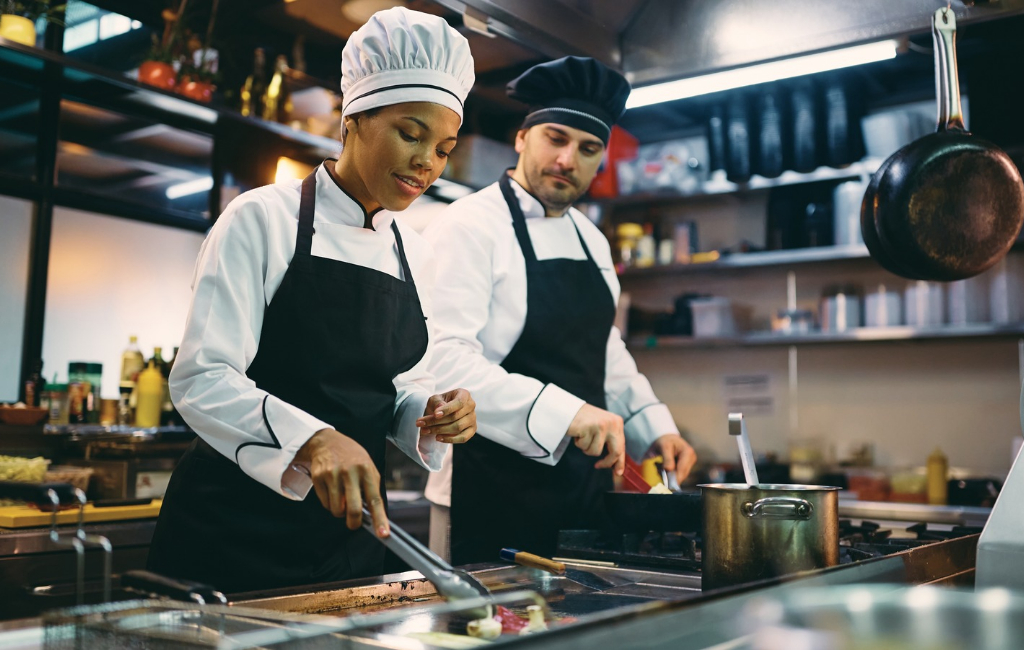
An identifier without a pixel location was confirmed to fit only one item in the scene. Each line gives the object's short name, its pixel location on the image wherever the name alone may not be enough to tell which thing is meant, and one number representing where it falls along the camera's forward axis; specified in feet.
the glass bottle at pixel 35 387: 9.78
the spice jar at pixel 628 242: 15.57
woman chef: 4.42
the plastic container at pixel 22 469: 8.48
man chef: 6.18
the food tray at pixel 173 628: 2.66
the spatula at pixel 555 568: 4.57
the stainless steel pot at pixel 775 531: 3.89
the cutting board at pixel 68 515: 7.92
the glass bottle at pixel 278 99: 11.69
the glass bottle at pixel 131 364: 10.73
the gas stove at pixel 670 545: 4.97
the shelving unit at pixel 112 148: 10.37
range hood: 7.29
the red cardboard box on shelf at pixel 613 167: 15.53
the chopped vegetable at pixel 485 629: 3.11
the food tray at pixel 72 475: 8.74
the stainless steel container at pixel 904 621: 2.32
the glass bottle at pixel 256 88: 11.40
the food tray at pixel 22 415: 9.35
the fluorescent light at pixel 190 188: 12.09
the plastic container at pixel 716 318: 14.53
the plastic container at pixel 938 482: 12.10
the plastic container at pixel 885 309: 13.00
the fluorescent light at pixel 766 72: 8.00
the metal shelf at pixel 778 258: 13.23
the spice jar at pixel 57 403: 9.84
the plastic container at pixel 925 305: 12.59
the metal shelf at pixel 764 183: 13.21
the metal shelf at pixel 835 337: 12.20
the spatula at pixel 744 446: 4.16
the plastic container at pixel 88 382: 10.16
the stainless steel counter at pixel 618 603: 2.50
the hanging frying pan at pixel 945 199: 6.60
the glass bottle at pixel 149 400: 10.47
